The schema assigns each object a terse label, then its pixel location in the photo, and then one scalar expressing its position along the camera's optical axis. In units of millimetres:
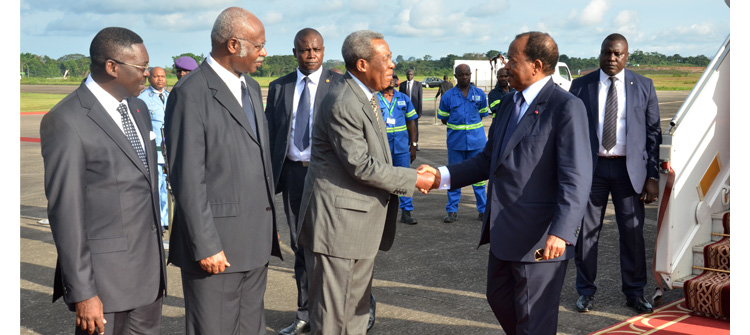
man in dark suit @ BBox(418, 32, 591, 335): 3445
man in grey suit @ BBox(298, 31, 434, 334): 3414
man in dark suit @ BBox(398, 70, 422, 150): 15938
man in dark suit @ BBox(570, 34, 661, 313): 5145
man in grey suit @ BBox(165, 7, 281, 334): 3064
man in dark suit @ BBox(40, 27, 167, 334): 2727
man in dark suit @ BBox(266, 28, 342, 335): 4938
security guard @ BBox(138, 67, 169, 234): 7574
